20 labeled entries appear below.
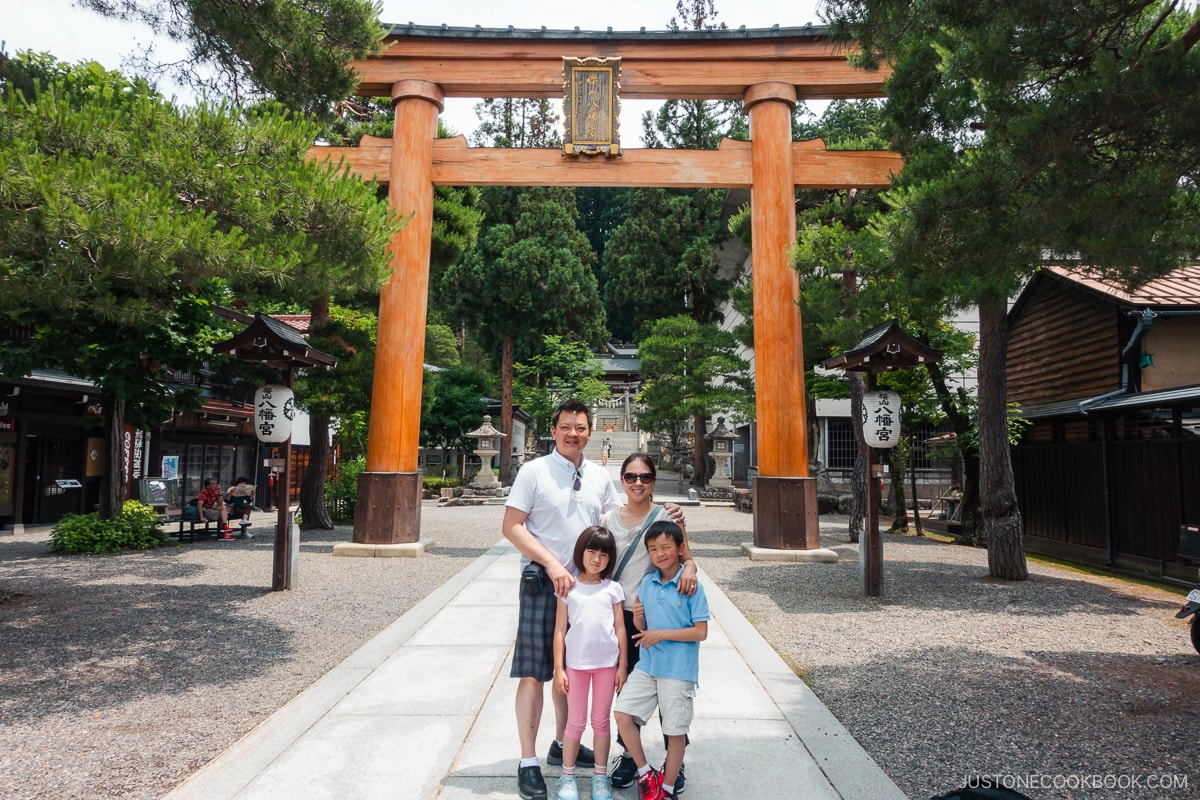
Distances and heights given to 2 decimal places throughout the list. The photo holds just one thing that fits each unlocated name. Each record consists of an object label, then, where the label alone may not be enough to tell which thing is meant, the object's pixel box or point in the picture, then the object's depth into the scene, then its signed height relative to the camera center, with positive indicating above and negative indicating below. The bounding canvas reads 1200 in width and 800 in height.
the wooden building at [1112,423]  8.95 +0.58
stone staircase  40.38 +0.94
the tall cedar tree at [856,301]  9.86 +2.35
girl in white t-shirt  2.84 -0.78
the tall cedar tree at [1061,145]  3.95 +1.94
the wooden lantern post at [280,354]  7.65 +1.17
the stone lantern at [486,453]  25.42 +0.19
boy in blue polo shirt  2.81 -0.83
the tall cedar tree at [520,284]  30.03 +7.61
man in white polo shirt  2.97 -0.35
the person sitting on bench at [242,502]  13.45 -0.88
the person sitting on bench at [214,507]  12.76 -0.92
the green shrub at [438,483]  25.88 -0.97
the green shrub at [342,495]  15.82 -0.85
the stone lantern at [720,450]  24.88 +0.34
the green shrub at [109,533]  10.38 -1.18
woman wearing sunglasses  3.03 -0.33
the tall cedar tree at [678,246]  28.28 +9.07
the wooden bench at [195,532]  12.40 -1.37
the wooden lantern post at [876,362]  7.52 +1.10
